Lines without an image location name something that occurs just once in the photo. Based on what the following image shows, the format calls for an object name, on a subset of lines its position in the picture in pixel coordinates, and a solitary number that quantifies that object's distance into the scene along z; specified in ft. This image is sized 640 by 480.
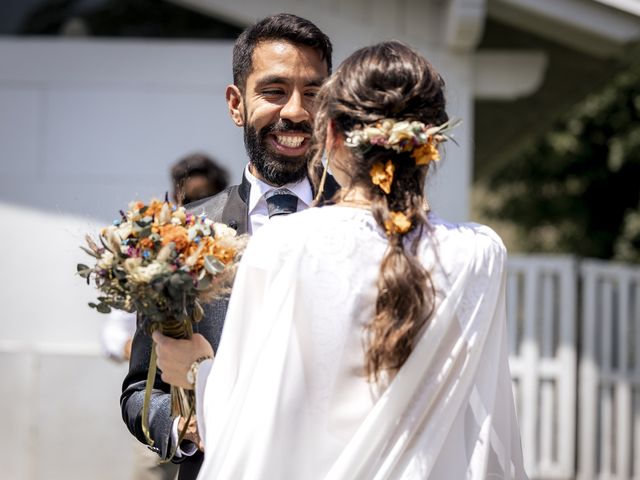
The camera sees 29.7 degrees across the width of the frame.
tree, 50.75
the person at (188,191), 18.12
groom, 10.83
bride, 8.01
